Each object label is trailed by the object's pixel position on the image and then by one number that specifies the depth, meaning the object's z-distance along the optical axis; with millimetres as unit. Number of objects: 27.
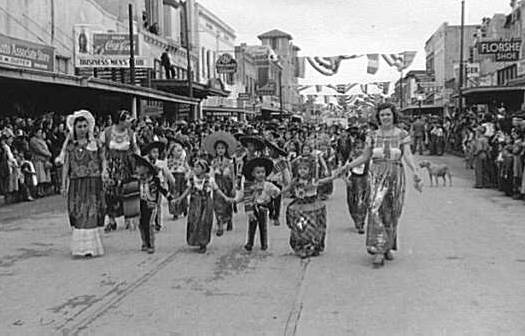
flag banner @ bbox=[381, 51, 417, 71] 45250
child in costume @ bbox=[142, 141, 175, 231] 10952
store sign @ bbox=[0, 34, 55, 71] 19266
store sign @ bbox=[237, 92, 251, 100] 57012
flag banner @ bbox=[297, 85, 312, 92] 67069
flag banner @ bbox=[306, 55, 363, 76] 43844
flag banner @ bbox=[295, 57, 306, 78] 50500
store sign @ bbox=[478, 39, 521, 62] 36938
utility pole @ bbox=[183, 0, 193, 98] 33716
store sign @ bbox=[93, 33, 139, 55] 30641
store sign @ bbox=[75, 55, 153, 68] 30469
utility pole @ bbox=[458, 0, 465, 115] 42181
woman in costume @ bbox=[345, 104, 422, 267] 8742
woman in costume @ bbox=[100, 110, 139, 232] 11188
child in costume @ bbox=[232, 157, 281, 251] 9891
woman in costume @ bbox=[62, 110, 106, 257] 9523
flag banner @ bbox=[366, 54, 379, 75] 45656
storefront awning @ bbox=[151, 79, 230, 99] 35438
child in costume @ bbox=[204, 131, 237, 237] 11062
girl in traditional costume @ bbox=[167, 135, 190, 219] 13688
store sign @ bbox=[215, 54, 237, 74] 48594
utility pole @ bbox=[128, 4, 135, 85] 28050
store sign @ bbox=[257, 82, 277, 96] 69525
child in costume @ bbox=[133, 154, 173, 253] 9898
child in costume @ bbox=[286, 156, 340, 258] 9383
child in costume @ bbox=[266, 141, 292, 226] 10898
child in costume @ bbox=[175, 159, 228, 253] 9914
